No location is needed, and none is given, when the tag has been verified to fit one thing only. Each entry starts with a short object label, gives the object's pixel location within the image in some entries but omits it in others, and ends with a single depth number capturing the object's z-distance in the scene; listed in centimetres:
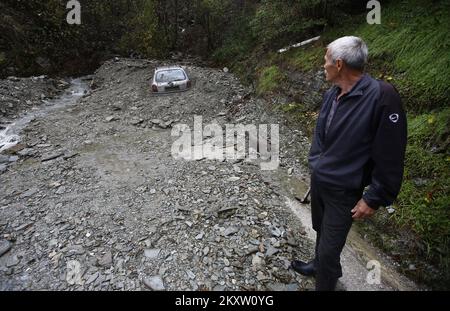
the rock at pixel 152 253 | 385
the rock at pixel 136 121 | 913
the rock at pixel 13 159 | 739
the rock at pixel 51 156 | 719
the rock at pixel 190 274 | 351
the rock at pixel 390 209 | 447
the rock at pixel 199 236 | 410
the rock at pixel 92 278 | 354
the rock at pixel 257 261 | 368
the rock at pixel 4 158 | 734
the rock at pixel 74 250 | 401
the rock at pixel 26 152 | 760
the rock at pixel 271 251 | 383
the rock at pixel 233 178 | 557
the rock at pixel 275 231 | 418
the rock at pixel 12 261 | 401
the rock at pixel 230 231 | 416
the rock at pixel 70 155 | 715
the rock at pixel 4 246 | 425
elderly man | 210
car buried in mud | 1088
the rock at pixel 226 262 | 368
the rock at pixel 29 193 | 571
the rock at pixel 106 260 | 379
